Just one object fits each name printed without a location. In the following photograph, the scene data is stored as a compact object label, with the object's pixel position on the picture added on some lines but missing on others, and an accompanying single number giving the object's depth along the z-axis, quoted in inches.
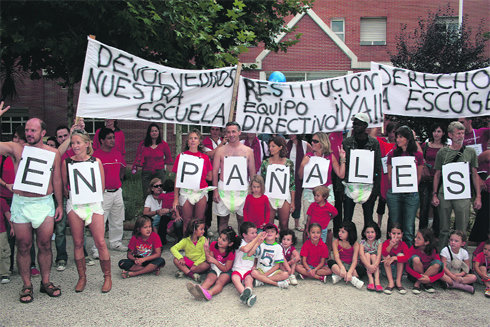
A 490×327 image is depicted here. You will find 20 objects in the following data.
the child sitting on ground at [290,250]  209.0
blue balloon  472.4
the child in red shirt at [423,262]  197.8
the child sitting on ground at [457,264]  199.3
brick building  735.7
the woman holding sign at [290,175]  235.0
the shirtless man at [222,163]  235.0
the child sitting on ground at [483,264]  198.8
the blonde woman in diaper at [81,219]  190.7
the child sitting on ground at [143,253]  210.5
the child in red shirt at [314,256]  208.2
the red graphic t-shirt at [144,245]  215.5
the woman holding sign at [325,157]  237.0
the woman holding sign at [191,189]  232.7
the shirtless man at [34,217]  182.1
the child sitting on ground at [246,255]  193.8
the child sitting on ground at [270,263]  198.8
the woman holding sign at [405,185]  220.1
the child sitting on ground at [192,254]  208.5
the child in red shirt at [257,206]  227.3
